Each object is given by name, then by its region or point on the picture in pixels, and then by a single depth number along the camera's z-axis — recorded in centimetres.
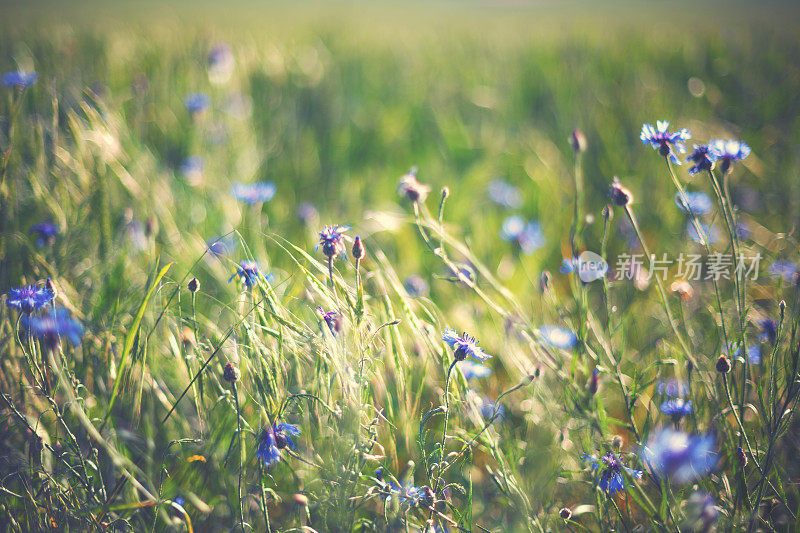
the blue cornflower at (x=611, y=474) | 78
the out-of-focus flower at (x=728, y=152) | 91
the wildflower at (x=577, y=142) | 92
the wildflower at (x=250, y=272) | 81
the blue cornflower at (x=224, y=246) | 128
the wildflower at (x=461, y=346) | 80
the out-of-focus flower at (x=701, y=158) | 87
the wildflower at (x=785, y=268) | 124
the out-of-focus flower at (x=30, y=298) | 83
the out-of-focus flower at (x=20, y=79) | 136
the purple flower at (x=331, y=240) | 84
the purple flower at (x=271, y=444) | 76
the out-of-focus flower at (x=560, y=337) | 119
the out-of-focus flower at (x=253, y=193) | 146
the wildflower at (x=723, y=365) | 79
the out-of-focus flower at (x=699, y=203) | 148
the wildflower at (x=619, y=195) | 86
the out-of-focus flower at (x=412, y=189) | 93
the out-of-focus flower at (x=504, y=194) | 189
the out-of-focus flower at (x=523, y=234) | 159
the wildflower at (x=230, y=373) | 74
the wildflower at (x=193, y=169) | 175
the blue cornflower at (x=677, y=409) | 87
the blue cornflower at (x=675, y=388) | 99
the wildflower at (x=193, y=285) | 85
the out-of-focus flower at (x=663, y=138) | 88
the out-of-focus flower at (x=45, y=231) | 113
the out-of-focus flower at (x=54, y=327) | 74
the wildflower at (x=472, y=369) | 104
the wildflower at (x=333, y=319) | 80
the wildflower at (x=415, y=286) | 130
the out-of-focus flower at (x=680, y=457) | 80
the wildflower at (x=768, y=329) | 100
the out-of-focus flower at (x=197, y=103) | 193
